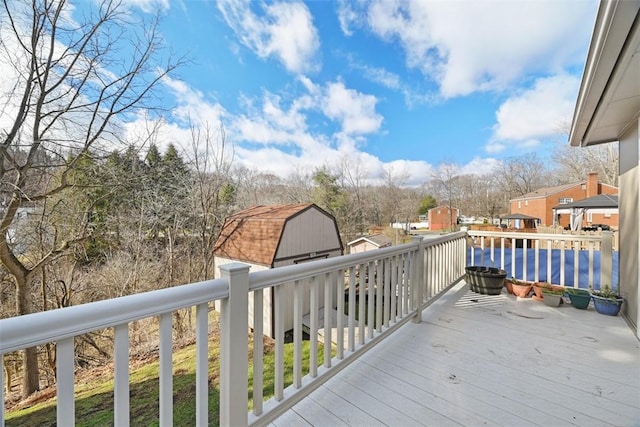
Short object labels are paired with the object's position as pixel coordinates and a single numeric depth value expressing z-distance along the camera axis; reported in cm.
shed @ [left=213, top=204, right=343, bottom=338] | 665
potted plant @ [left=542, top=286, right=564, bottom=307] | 340
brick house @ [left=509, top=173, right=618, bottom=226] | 2188
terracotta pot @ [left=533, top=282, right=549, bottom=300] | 361
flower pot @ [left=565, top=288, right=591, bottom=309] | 329
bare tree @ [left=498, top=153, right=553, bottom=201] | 2678
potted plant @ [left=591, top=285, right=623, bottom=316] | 308
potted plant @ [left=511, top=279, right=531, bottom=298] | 371
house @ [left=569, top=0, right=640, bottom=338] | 150
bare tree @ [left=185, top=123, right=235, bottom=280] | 800
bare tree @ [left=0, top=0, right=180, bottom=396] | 435
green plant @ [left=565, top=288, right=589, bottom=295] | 337
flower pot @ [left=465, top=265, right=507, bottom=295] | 385
